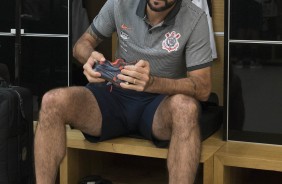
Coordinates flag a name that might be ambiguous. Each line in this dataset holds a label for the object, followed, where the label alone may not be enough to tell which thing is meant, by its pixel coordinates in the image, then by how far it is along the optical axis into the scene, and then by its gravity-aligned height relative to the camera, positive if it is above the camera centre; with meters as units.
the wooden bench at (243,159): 2.12 -0.31
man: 1.96 -0.03
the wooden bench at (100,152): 2.19 -0.30
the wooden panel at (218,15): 2.89 +0.39
